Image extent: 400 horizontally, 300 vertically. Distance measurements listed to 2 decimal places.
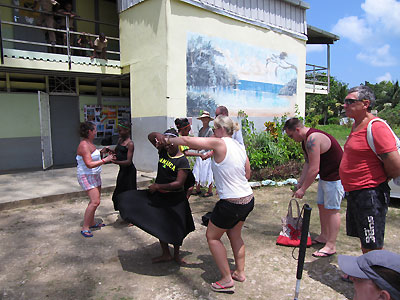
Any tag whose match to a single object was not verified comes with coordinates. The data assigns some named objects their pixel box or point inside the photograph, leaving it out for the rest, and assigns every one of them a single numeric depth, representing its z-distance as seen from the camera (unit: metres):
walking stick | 2.37
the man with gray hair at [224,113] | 5.48
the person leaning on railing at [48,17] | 8.91
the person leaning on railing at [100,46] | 9.20
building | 8.33
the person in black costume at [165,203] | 3.36
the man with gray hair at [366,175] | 2.81
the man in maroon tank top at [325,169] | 3.59
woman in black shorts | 2.97
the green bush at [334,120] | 34.28
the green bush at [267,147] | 8.62
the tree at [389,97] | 36.34
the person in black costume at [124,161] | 4.71
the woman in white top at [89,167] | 4.31
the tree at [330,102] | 34.22
